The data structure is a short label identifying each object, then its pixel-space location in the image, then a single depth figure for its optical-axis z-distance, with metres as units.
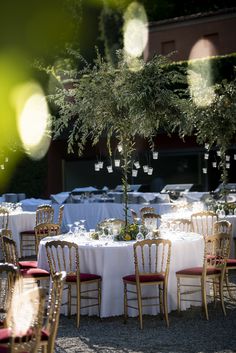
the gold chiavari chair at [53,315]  5.02
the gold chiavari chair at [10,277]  5.55
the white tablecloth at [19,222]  14.21
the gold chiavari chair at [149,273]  7.80
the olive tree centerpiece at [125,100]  9.58
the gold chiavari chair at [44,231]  10.64
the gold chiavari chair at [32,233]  13.80
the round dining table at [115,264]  8.16
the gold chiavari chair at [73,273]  7.98
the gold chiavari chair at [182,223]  10.29
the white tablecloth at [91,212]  17.41
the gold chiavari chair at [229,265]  9.06
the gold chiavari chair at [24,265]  8.04
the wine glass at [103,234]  8.92
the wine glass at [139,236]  8.69
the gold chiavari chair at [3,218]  13.85
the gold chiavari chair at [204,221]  11.36
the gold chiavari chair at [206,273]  8.22
